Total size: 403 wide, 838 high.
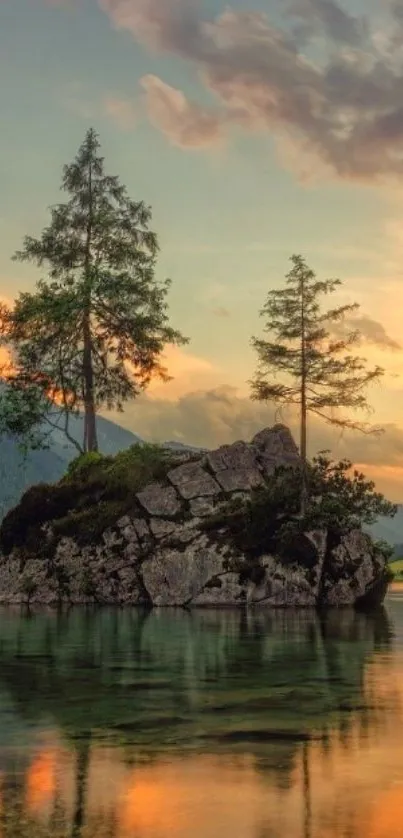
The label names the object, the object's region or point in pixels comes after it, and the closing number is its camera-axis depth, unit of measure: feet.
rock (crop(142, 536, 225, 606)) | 140.15
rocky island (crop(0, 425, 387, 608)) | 138.51
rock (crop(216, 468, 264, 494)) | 150.20
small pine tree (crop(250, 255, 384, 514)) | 148.77
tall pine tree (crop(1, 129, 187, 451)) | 177.27
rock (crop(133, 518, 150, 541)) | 146.72
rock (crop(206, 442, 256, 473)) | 153.48
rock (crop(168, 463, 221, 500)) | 150.30
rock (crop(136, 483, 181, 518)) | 149.28
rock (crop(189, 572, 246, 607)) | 137.90
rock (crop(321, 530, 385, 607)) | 139.54
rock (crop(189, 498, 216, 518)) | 147.43
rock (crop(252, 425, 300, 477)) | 156.35
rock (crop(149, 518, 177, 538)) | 145.69
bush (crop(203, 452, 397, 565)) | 139.85
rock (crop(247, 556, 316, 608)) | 136.67
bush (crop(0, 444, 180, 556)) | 152.56
